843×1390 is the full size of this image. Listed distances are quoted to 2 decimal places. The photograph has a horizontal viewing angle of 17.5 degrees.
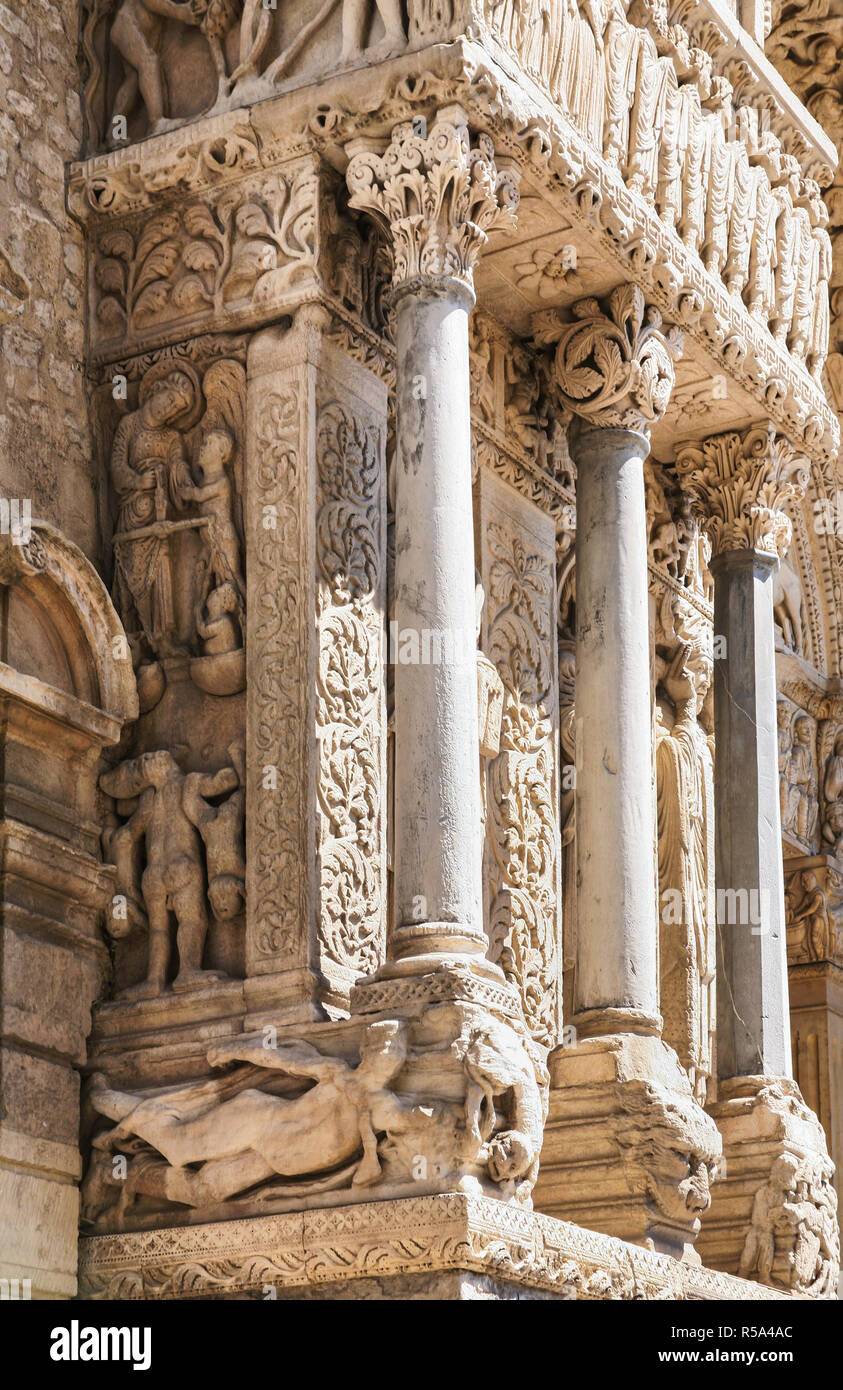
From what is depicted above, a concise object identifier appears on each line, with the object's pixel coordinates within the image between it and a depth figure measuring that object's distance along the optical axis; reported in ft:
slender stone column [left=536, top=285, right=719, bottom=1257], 37.86
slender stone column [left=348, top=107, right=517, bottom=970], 34.65
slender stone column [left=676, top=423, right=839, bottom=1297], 42.24
